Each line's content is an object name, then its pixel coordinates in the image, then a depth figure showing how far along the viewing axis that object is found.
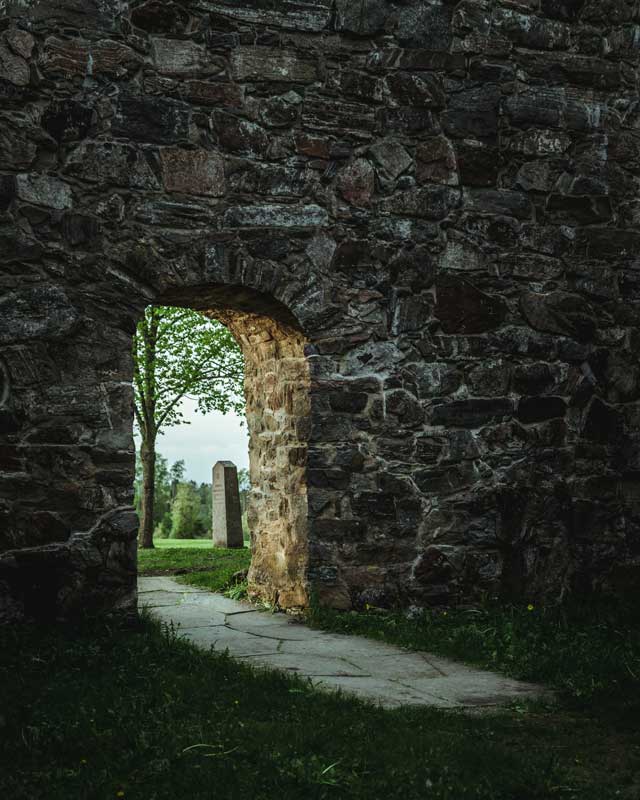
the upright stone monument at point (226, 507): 13.40
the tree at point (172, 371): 14.59
